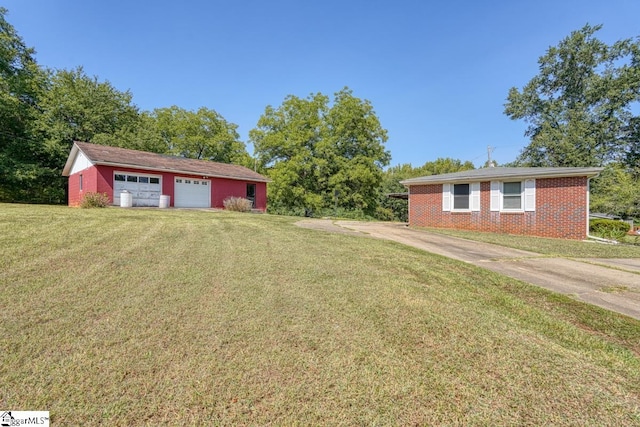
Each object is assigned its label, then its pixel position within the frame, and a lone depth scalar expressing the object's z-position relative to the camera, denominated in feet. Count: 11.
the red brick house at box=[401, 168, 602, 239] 36.88
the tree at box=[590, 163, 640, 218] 60.70
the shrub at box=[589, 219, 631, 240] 62.02
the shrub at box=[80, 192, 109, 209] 43.50
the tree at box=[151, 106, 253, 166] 109.81
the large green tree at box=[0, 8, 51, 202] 68.69
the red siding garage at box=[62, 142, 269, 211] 50.19
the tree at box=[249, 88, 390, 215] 89.76
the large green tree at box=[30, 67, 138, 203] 74.64
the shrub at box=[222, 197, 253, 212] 58.68
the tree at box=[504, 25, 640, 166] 76.33
